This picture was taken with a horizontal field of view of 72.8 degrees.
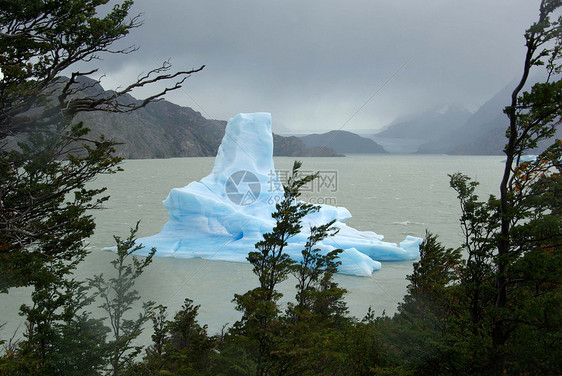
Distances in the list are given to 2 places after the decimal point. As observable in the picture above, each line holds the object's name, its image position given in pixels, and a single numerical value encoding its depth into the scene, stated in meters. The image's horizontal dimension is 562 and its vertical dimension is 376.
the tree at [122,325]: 5.46
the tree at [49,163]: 5.09
